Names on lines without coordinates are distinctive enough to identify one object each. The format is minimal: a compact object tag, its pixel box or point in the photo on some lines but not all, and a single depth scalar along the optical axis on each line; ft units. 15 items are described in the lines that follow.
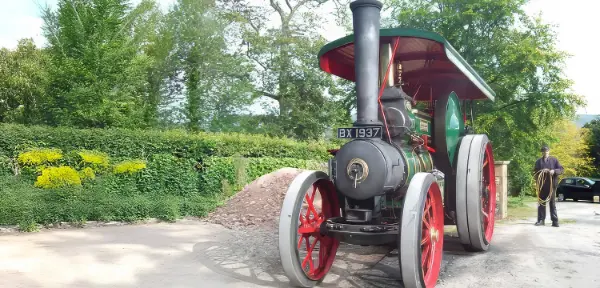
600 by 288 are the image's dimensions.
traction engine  15.12
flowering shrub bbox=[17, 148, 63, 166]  32.96
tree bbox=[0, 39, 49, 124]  63.05
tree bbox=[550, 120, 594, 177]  115.65
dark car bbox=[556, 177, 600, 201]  71.77
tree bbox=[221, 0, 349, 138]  75.97
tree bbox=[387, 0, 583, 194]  49.78
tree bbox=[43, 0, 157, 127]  47.88
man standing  30.27
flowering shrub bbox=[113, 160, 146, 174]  35.17
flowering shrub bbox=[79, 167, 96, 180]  33.34
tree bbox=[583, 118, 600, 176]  123.95
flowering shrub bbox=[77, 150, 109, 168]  34.30
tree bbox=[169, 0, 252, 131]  71.00
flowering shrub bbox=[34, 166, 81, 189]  31.19
